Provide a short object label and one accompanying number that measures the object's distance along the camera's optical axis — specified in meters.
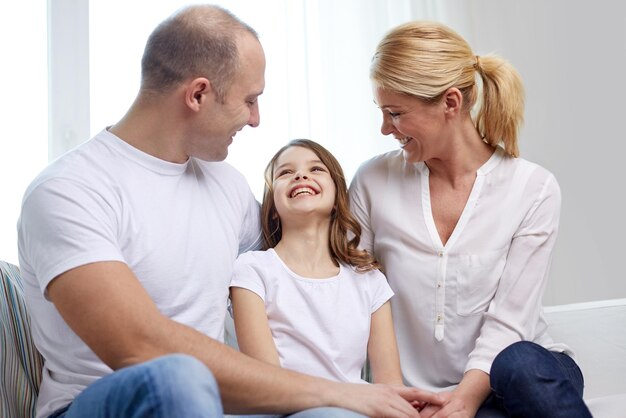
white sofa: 1.82
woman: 1.85
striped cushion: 1.62
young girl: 1.75
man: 1.35
